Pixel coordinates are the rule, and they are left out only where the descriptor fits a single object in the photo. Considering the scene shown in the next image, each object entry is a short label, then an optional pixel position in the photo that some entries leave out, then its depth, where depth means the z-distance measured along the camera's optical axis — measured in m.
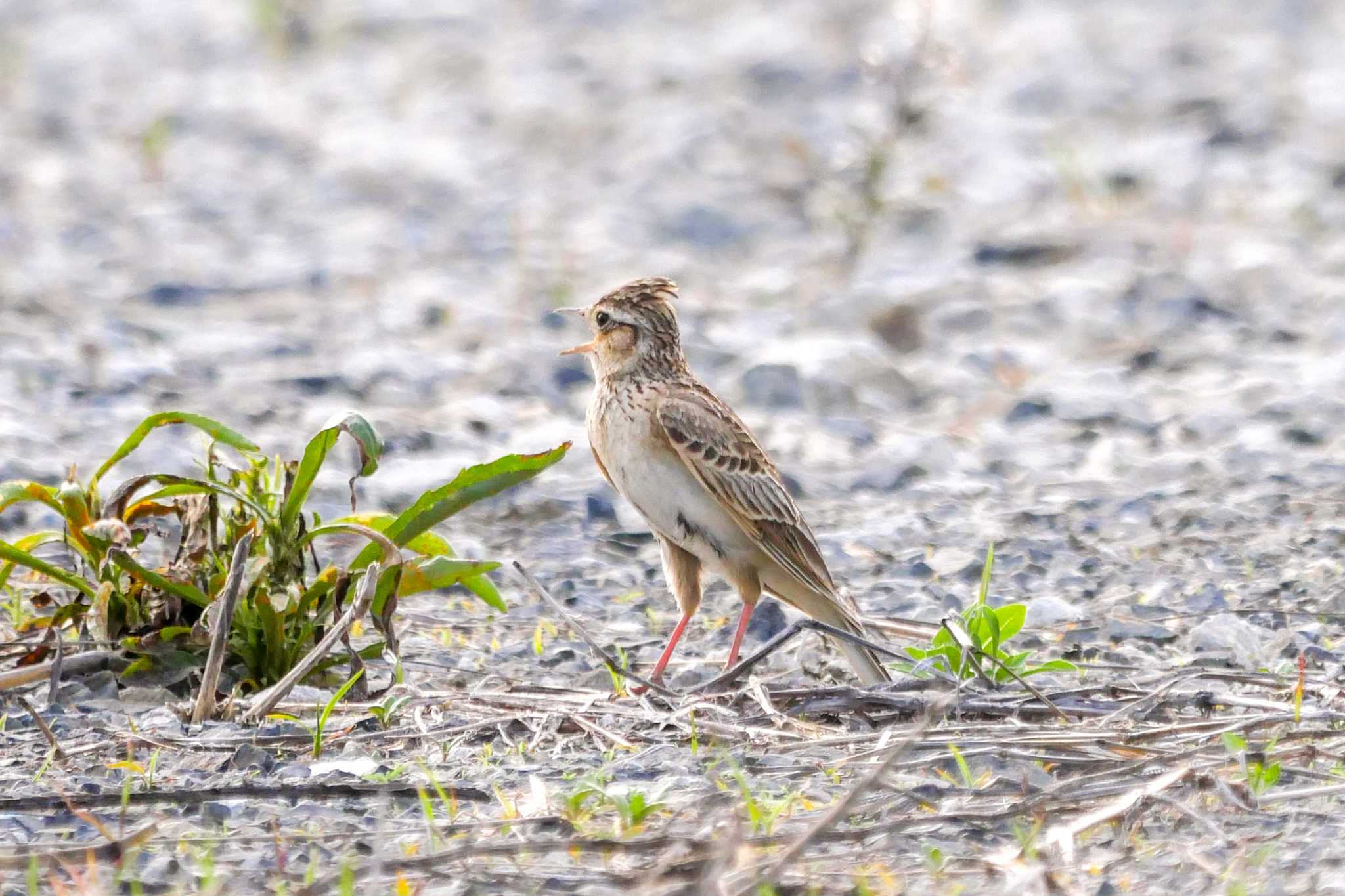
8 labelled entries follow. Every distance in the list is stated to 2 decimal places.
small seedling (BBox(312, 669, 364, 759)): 8.76
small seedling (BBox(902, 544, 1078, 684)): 9.48
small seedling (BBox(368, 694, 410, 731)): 9.25
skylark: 11.44
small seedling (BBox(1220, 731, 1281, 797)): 8.00
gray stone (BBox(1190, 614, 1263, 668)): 10.72
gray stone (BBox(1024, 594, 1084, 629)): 11.70
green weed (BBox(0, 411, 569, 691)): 9.75
